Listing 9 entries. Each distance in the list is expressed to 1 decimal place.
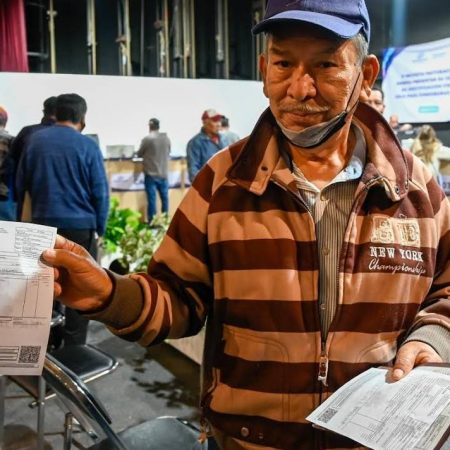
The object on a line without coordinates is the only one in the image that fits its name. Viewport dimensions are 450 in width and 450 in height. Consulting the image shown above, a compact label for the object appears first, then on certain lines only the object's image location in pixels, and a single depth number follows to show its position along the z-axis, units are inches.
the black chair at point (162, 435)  63.0
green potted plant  147.5
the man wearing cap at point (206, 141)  243.8
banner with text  236.1
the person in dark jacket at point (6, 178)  148.9
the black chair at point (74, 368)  80.9
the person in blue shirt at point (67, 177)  126.2
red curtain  309.6
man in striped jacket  40.1
